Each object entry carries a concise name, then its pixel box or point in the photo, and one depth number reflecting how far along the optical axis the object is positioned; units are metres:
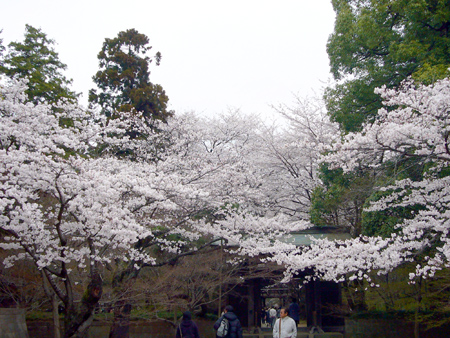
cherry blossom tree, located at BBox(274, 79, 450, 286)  6.23
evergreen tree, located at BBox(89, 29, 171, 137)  16.80
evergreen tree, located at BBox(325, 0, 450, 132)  9.44
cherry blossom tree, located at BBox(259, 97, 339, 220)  15.17
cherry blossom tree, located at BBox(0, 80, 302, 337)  6.48
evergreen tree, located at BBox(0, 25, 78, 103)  13.12
